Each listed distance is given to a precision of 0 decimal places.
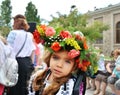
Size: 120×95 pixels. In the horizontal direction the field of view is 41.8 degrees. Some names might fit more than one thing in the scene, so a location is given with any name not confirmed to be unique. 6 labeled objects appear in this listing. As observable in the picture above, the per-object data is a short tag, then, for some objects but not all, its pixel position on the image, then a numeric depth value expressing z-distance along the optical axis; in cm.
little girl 118
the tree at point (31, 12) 2041
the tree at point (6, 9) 1948
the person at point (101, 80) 401
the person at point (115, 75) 325
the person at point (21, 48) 224
